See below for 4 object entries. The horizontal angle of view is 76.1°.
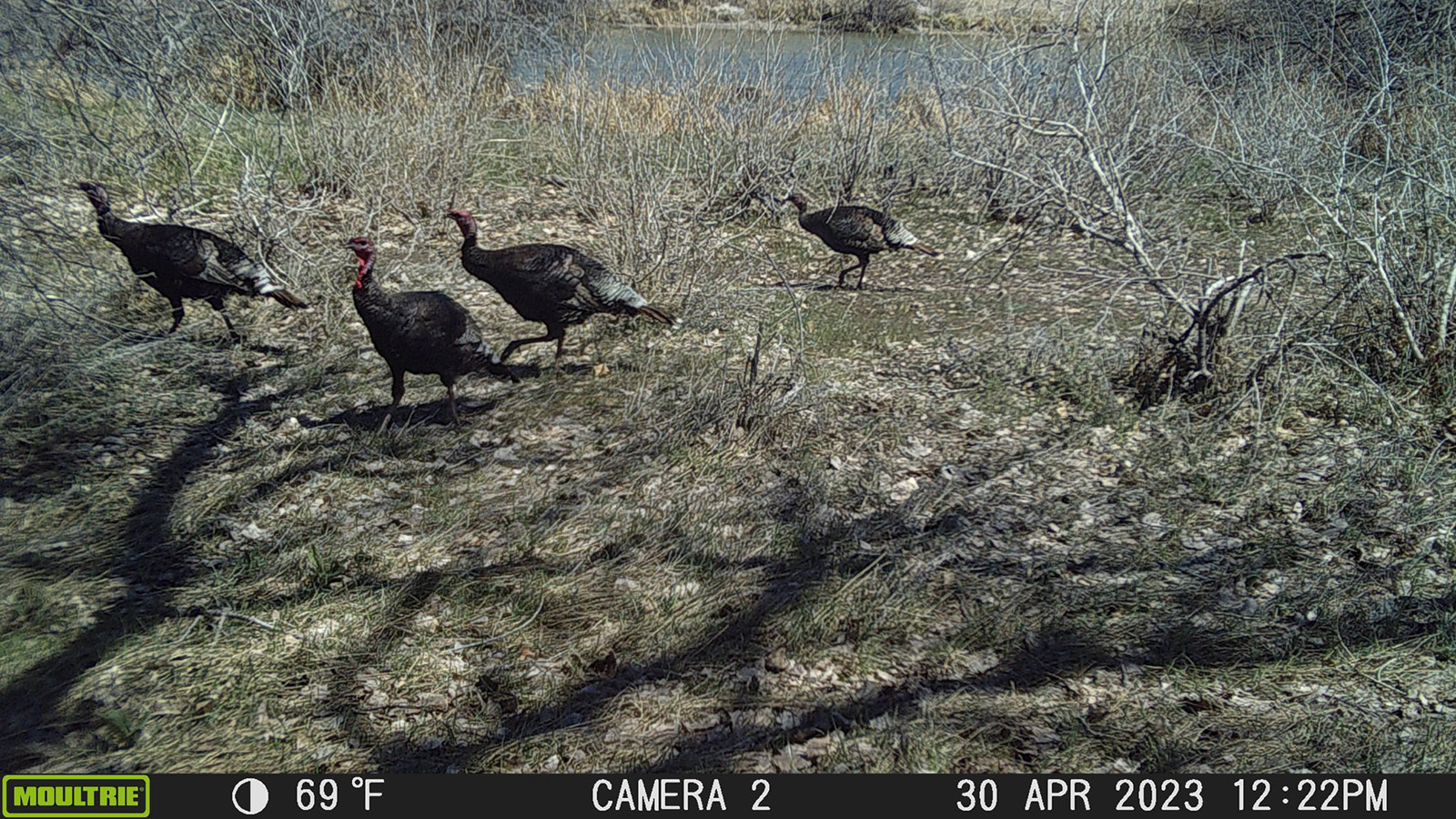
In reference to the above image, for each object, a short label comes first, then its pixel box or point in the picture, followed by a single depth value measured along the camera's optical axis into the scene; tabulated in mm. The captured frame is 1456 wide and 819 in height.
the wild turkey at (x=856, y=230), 7215
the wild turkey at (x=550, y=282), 5484
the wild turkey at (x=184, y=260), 5773
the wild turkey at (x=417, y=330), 4562
